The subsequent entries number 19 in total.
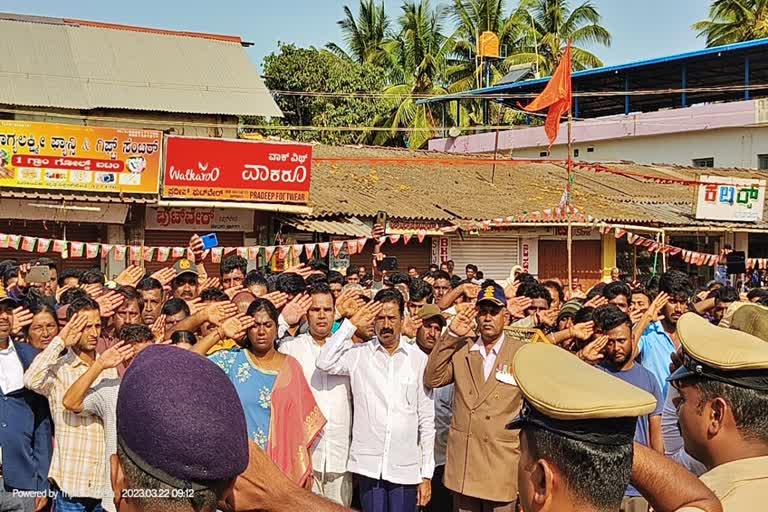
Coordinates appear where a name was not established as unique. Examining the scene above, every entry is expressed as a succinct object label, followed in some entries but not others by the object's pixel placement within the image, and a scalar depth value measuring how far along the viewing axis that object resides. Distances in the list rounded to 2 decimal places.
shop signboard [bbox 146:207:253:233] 17.22
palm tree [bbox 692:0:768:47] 32.62
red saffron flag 17.34
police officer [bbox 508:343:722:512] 1.99
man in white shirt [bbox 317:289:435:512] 5.73
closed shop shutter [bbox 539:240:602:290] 22.00
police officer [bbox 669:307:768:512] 2.49
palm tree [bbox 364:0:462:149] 31.30
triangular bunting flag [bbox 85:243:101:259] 13.94
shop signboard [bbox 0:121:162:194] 15.03
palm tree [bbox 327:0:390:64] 35.50
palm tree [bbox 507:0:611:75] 34.78
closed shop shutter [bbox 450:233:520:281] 20.75
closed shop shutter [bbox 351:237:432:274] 20.16
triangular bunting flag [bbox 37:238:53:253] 13.82
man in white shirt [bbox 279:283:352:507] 5.84
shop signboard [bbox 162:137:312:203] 16.33
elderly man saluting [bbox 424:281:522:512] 5.55
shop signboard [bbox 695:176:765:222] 22.09
